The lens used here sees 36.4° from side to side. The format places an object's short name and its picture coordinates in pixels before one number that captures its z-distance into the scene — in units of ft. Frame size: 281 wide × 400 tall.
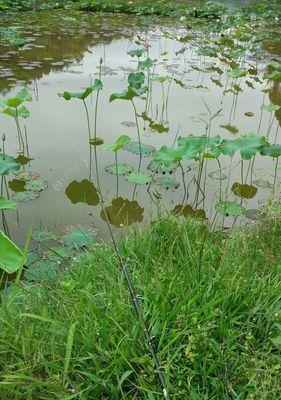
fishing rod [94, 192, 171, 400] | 3.66
